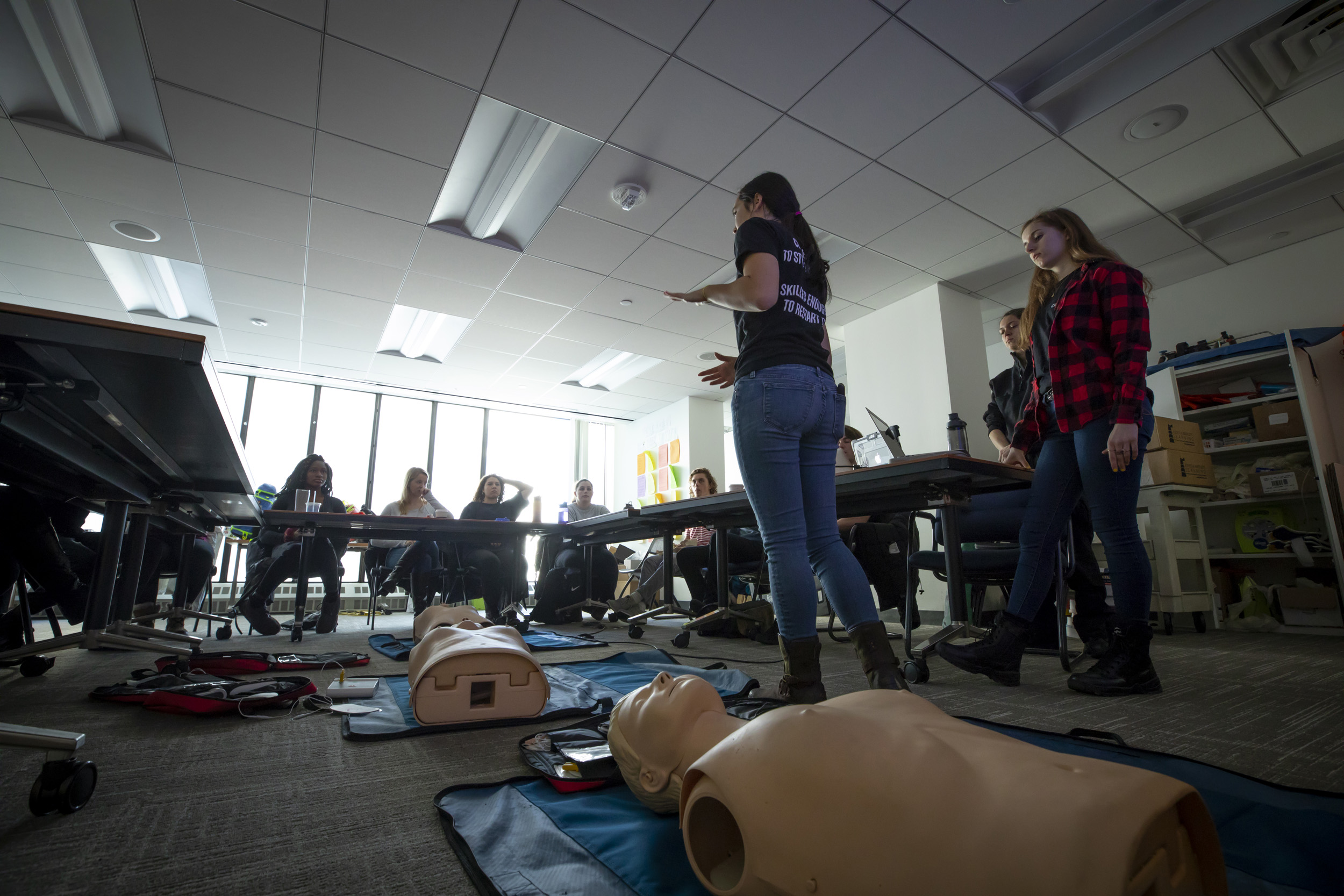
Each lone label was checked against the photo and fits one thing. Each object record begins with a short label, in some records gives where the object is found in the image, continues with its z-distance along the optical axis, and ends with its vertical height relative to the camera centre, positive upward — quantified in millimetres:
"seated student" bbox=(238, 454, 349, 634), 3354 +40
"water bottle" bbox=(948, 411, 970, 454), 2398 +522
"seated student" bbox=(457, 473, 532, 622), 3723 +45
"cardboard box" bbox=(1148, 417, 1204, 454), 3475 +744
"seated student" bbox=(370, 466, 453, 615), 4070 +96
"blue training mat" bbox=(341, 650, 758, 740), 1147 -286
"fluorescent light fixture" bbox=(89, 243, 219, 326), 4656 +2307
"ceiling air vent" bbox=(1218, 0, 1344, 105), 2582 +2260
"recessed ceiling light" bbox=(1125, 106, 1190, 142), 3064 +2220
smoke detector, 3643 +2224
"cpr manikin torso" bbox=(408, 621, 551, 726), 1153 -209
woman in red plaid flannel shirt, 1464 +324
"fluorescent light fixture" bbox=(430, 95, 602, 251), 3299 +2328
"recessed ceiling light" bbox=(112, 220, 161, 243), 4008 +2251
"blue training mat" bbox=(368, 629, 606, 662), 2326 -295
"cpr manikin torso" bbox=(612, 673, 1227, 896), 350 -158
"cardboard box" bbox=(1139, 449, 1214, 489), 3432 +539
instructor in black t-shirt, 1316 +268
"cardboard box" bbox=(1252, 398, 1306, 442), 3545 +827
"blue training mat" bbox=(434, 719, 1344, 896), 564 -281
